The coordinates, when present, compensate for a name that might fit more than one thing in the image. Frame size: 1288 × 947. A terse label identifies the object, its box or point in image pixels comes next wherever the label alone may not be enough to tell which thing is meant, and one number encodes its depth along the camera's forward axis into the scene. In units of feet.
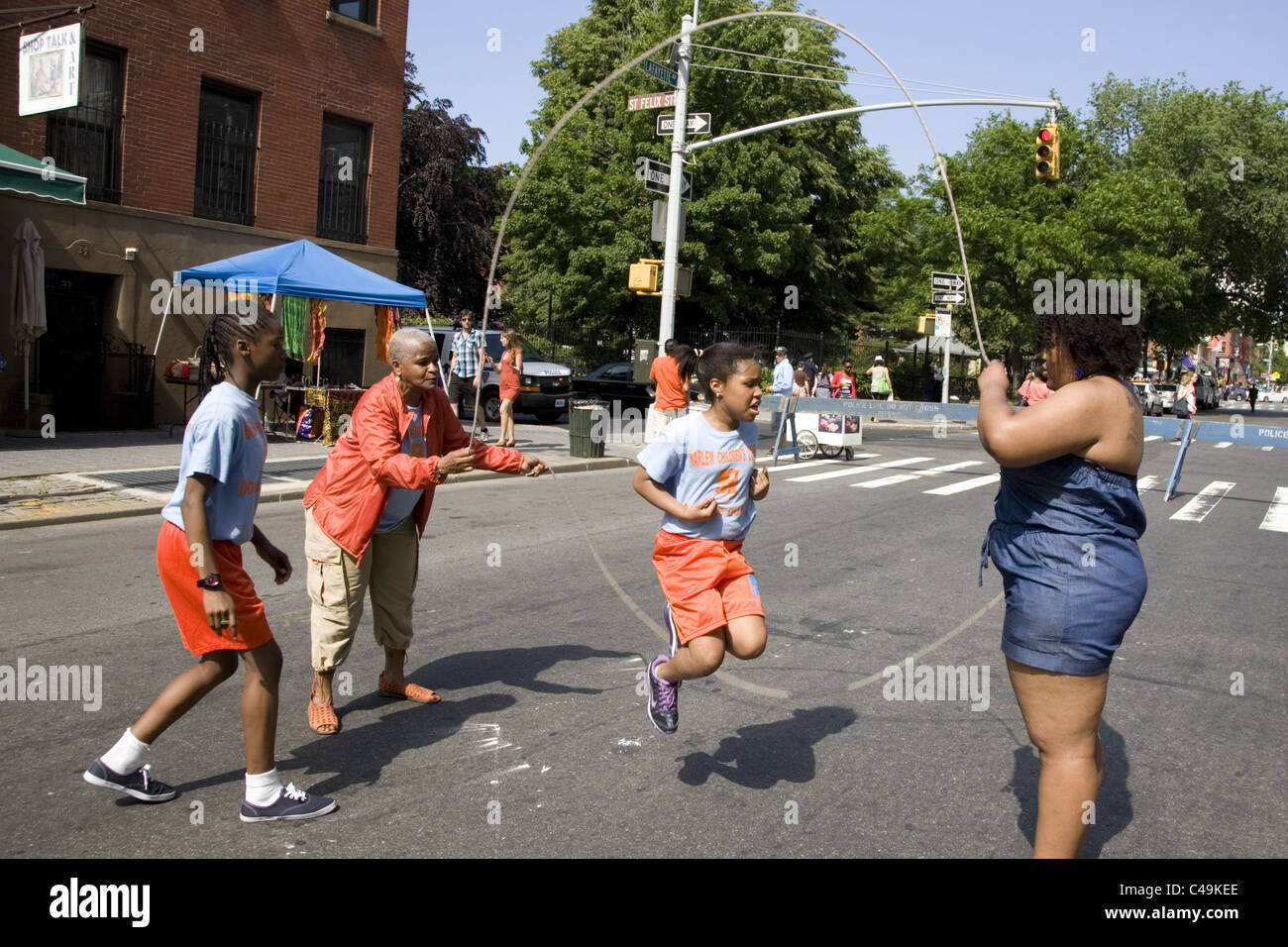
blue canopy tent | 48.70
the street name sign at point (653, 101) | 58.70
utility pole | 61.57
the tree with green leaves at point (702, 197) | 108.37
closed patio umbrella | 48.01
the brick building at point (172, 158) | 52.54
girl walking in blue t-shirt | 11.94
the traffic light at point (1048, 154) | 51.60
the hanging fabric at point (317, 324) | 56.65
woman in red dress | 55.98
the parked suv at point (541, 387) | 76.13
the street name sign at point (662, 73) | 58.65
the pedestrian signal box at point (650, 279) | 62.64
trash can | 55.21
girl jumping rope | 14.05
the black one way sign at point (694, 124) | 60.29
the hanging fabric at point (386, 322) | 57.16
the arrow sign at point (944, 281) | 85.87
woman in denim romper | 10.31
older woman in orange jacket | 15.31
